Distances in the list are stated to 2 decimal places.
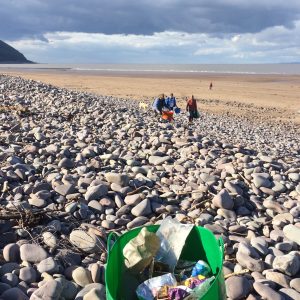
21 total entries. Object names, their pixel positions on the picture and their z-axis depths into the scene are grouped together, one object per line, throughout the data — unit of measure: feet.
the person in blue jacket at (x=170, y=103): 51.62
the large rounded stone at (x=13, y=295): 11.59
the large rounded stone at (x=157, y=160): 24.22
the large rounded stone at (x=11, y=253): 13.82
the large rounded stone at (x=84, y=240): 14.60
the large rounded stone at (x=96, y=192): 18.12
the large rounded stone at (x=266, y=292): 11.53
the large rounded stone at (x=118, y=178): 19.72
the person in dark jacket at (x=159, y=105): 49.83
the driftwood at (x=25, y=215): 15.87
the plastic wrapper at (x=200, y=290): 8.44
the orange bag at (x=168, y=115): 48.17
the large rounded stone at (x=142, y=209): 17.19
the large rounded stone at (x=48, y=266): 13.10
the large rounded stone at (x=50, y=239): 14.60
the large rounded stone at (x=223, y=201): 17.47
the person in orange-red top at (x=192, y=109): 51.62
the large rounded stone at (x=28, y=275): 12.71
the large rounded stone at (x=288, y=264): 12.80
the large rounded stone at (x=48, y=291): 11.37
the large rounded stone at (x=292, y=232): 15.01
